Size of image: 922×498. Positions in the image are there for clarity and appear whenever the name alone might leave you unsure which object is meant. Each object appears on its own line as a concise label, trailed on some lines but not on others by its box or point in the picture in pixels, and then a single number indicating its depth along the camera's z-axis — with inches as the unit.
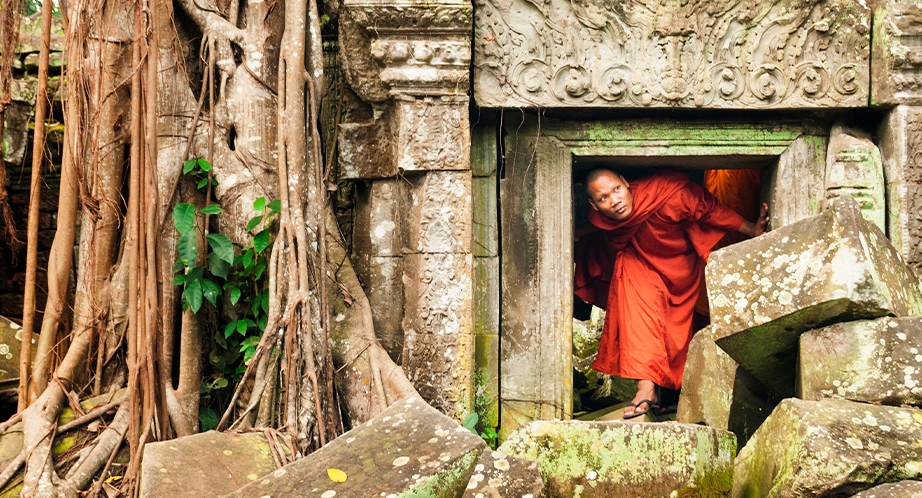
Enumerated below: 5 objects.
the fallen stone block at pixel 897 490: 105.5
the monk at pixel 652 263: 219.5
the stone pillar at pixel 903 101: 183.6
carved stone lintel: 187.0
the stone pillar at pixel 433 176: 175.8
